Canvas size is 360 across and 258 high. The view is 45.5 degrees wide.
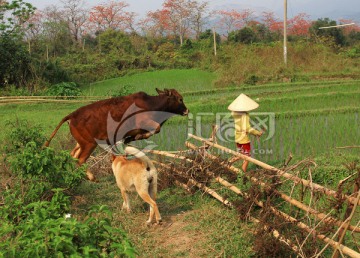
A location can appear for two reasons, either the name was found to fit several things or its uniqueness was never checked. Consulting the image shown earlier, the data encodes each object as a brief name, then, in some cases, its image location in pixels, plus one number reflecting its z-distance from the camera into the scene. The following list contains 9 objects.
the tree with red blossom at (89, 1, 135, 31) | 35.25
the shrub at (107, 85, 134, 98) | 13.25
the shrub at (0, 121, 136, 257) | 2.42
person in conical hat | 6.65
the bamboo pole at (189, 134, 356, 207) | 3.44
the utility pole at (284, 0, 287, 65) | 19.12
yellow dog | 5.04
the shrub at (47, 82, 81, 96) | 15.66
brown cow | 6.16
